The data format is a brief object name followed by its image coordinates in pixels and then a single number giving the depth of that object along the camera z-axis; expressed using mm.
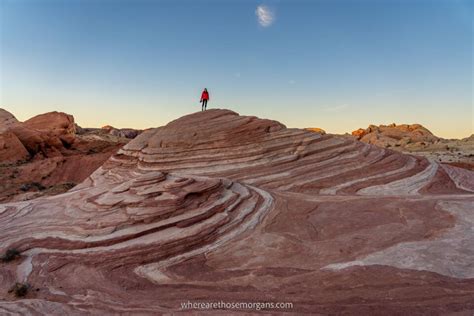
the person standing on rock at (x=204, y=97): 19734
